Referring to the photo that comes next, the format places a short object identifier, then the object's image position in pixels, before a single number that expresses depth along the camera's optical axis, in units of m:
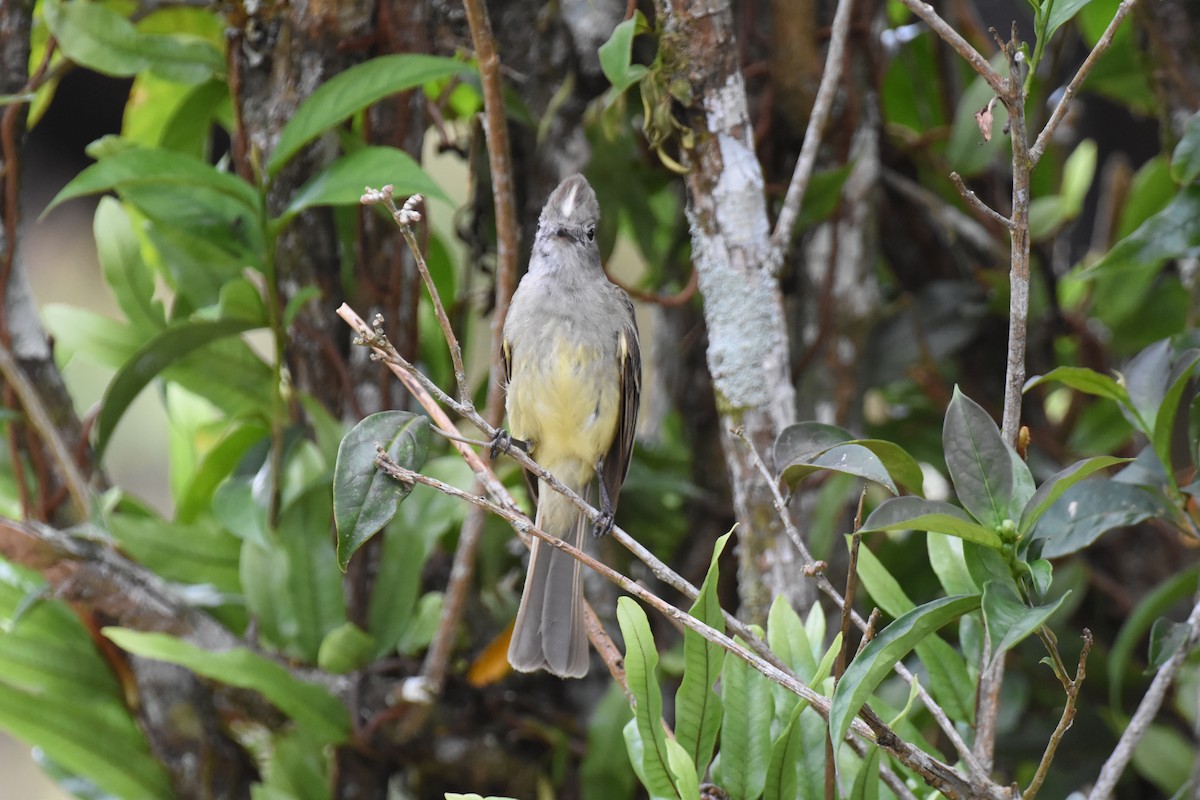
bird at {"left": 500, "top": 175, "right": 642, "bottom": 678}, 5.83
